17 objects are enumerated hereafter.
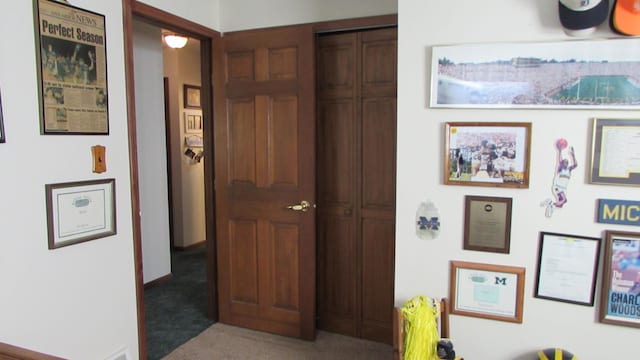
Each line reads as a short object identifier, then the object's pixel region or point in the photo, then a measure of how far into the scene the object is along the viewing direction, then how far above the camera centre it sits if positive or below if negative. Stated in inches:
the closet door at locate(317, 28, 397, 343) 112.1 -10.3
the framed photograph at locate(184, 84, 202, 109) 204.1 +22.7
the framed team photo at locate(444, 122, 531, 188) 70.6 -1.7
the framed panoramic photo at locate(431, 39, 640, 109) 64.9 +11.3
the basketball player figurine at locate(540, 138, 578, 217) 68.7 -5.0
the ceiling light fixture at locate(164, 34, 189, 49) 166.7 +40.8
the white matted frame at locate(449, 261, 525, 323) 72.9 -26.0
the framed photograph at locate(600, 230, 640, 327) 66.6 -21.6
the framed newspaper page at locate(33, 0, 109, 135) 74.7 +13.8
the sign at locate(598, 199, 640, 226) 66.2 -10.7
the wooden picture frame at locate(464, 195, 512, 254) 72.8 -14.0
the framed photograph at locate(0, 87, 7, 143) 68.7 +2.2
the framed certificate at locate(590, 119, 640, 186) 65.2 -1.2
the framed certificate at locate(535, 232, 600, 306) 68.6 -20.5
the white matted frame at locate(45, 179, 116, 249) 77.2 -13.6
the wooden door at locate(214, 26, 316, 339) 114.8 -10.0
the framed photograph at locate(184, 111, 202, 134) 205.5 +10.1
